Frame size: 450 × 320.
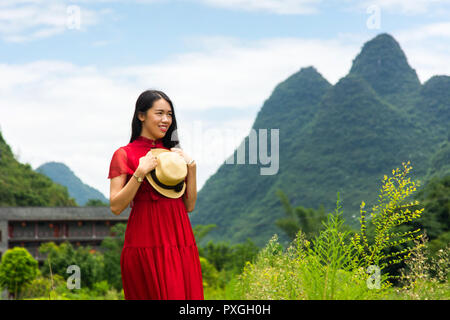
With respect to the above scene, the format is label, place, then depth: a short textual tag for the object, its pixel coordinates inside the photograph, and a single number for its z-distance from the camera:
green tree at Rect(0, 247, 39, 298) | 18.98
